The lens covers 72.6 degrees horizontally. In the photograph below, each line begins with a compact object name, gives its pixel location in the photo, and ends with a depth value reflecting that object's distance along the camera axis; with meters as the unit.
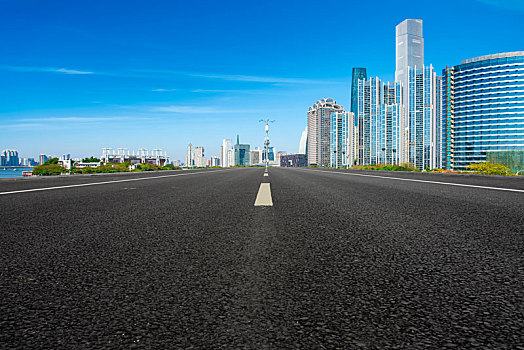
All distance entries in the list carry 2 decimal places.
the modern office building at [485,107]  153.38
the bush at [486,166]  42.76
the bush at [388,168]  36.79
